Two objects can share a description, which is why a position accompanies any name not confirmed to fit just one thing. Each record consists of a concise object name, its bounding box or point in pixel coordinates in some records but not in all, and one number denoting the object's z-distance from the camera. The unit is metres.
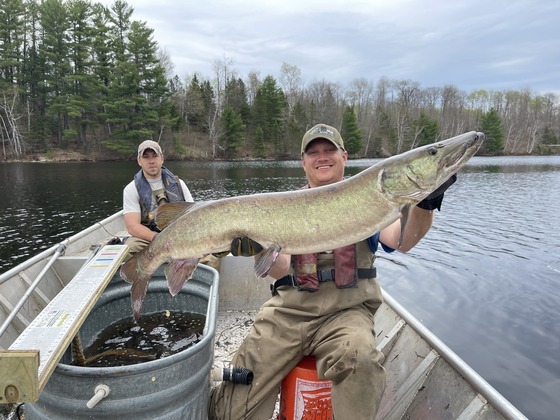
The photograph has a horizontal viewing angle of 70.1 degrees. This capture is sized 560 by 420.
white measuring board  1.77
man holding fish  2.29
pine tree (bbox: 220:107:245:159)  48.41
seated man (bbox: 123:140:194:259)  5.03
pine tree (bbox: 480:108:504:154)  60.31
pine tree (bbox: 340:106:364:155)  55.06
